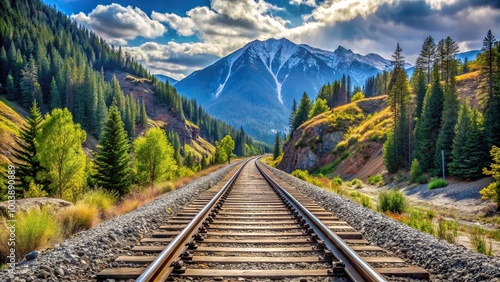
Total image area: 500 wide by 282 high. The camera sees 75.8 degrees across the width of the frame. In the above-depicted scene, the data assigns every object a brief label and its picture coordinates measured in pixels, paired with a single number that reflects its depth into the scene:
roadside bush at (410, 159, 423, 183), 28.90
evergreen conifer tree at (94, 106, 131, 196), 29.78
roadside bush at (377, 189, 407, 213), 11.76
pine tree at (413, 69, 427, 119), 40.12
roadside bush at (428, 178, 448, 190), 23.95
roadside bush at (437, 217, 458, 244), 6.31
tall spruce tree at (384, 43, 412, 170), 35.19
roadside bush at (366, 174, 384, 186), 32.53
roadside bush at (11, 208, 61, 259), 5.66
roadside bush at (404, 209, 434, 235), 7.40
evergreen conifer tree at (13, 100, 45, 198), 33.53
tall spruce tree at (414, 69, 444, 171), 31.05
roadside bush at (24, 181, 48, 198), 27.45
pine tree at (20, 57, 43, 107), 98.62
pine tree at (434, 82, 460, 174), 27.94
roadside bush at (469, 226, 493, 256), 5.70
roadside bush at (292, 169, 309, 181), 25.88
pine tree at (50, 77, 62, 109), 98.88
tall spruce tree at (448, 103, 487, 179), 23.38
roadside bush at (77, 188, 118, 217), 9.90
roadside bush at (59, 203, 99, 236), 7.58
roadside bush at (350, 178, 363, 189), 31.52
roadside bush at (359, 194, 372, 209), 12.20
